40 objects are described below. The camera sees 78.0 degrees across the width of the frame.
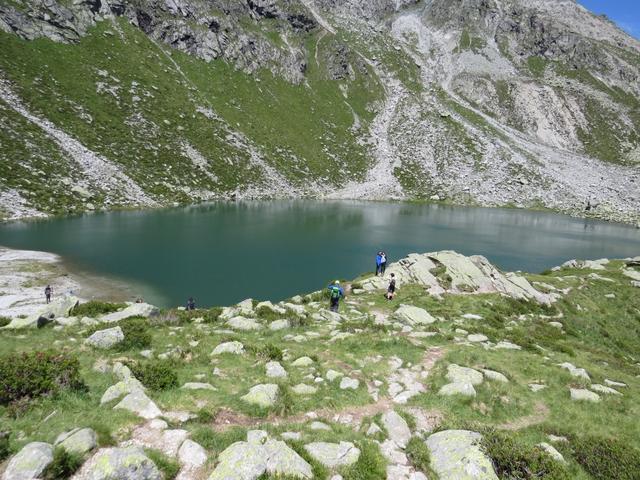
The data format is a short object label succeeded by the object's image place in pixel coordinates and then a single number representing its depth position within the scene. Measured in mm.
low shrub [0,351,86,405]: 10805
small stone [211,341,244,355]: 16141
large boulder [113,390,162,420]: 10797
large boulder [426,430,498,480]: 9539
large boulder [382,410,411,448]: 11250
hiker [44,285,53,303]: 32250
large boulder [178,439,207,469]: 9156
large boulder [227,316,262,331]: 20559
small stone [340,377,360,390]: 13961
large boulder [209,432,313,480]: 8805
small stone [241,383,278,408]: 12281
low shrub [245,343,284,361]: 15891
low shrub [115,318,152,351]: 16047
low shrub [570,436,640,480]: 9922
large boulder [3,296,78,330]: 18531
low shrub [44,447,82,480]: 8109
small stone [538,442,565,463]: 10346
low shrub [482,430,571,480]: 9516
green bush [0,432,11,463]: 8547
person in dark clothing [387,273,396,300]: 28703
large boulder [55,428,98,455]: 8773
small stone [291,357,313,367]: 15469
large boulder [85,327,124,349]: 15734
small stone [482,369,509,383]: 14984
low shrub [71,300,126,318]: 21969
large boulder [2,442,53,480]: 7984
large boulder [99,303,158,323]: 20388
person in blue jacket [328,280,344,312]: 25406
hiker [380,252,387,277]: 35500
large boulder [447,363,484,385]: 14627
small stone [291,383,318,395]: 13344
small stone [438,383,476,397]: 13805
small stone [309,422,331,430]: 11305
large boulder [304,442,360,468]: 9797
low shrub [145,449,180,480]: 8781
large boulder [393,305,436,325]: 23406
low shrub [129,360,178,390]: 12570
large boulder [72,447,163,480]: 8234
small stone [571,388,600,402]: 14055
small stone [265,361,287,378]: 14375
